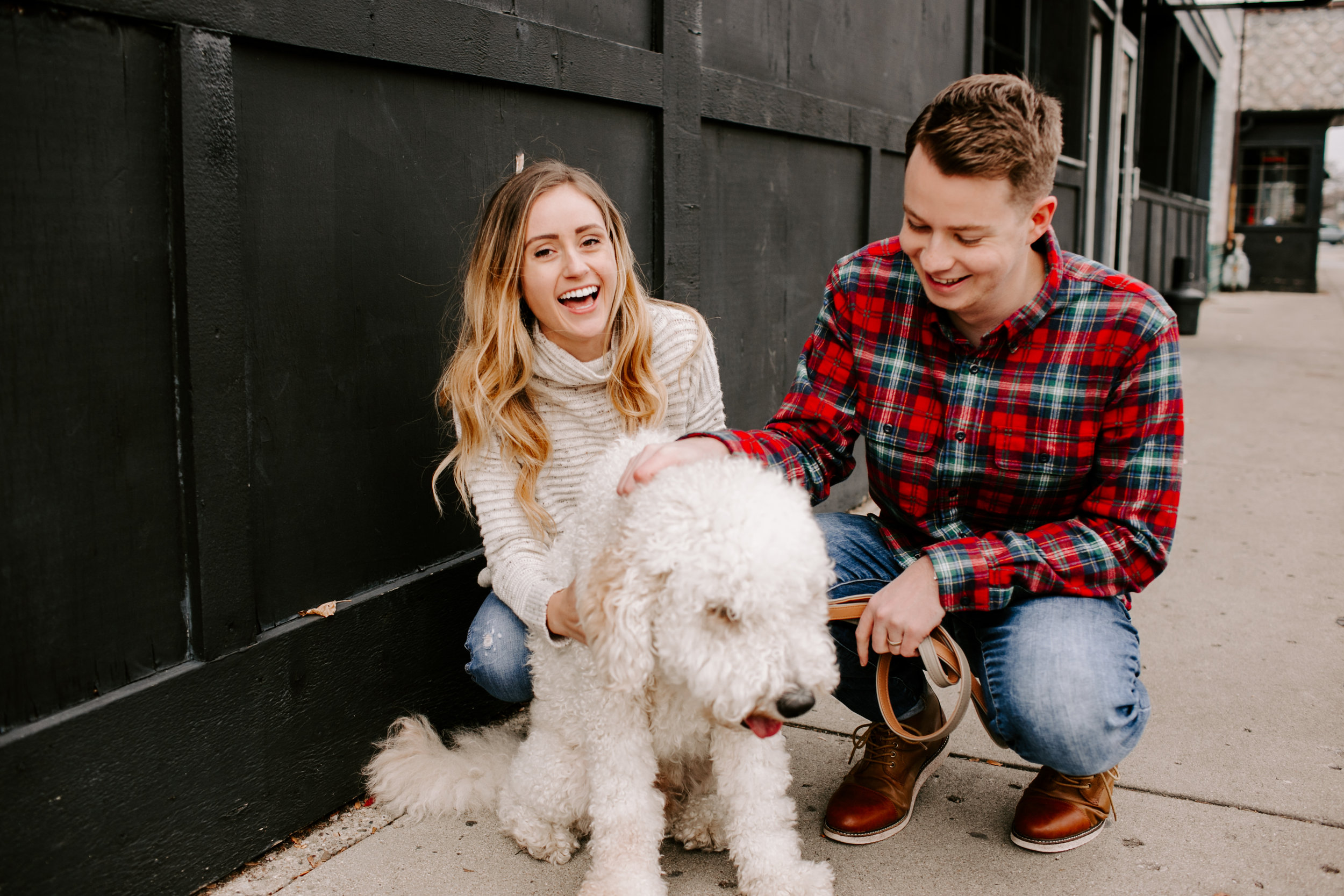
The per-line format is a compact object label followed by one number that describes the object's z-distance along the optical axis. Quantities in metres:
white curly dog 1.70
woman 2.39
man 2.12
